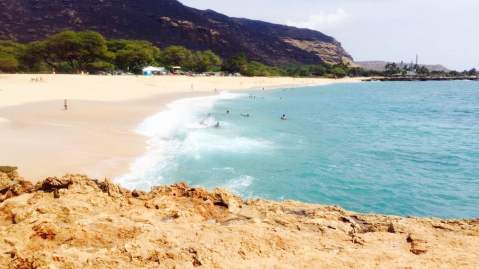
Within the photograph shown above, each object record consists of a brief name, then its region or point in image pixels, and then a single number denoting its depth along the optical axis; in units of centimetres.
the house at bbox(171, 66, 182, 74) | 10298
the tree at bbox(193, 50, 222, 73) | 11469
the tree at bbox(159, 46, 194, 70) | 11056
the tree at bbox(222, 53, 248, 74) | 12212
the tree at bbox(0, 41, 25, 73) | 7006
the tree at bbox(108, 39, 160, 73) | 9025
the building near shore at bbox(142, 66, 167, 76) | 8658
